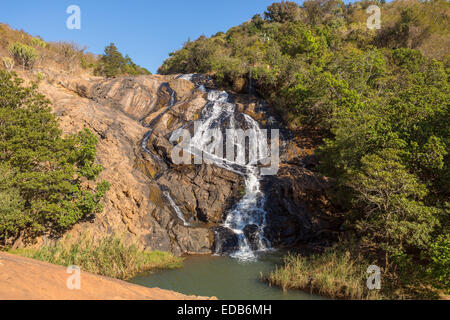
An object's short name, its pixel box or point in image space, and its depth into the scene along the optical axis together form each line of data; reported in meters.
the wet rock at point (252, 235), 17.78
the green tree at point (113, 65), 45.09
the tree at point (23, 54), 31.64
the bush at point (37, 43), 37.58
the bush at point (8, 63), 29.30
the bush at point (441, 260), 8.64
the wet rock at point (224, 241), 17.09
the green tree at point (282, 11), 65.06
